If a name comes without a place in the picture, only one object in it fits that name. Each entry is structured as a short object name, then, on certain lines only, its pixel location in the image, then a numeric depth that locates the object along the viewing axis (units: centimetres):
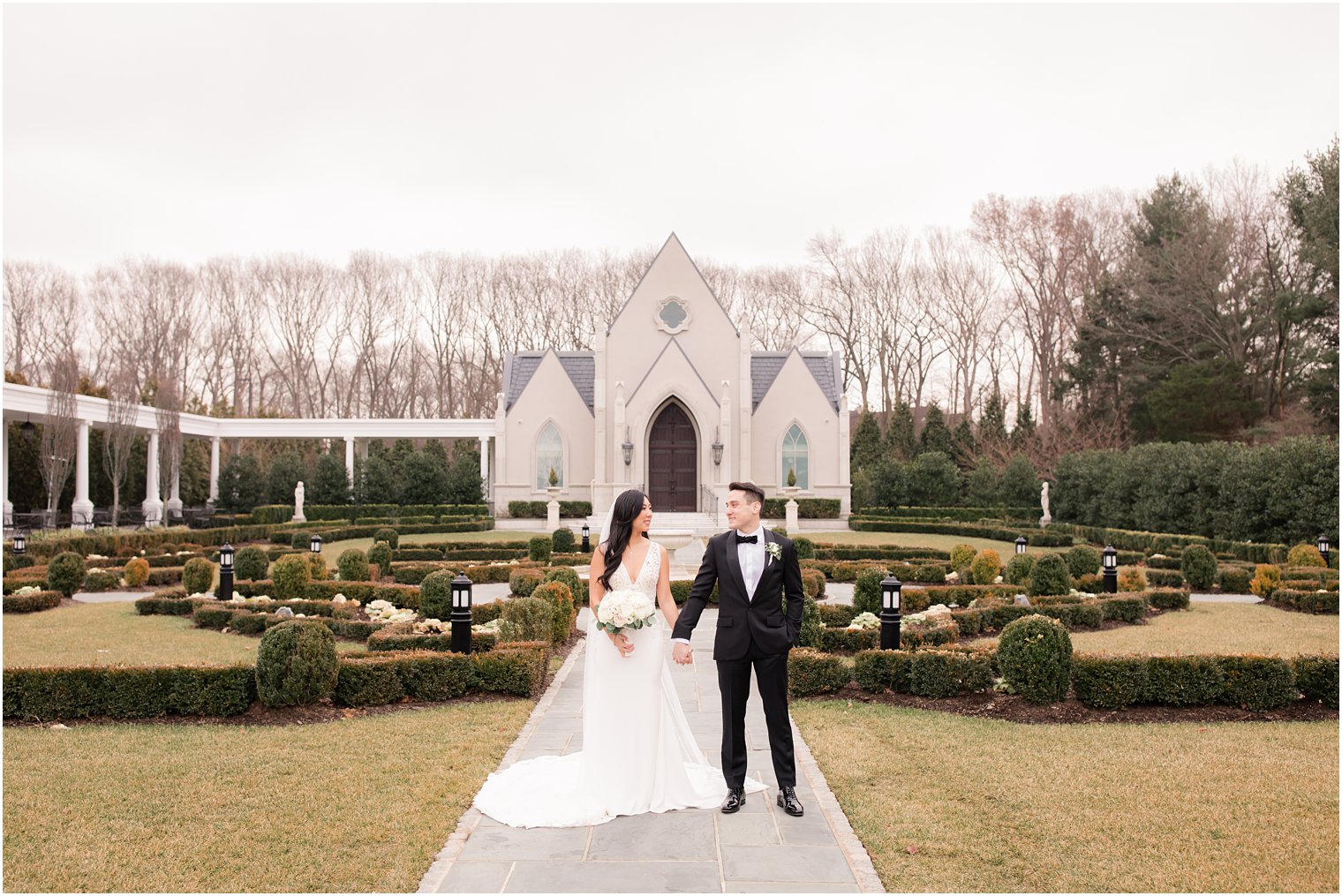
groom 570
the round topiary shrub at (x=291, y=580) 1527
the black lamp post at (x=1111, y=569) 1534
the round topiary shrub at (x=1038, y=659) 834
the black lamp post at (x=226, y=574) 1516
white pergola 3484
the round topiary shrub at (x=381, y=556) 1864
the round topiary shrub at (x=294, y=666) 814
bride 570
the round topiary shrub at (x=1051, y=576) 1455
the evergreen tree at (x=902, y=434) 4397
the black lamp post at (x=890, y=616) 983
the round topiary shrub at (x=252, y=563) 1681
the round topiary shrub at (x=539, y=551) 2087
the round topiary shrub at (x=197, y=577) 1578
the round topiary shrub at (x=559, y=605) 1162
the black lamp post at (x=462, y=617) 980
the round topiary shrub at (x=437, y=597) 1281
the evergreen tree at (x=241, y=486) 3753
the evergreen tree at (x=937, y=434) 4306
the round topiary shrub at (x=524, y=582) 1562
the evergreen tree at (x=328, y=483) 3659
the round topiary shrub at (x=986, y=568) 1662
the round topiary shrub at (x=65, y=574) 1652
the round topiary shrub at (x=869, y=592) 1295
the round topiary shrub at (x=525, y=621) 1060
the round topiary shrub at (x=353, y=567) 1680
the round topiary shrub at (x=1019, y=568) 1608
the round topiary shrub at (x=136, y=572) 1806
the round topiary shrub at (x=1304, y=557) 1808
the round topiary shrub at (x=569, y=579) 1340
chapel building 3494
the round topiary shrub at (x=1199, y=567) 1717
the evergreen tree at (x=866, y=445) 4359
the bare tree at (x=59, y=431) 2702
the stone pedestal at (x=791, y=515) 3278
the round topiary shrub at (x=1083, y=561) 1645
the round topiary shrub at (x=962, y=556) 1791
